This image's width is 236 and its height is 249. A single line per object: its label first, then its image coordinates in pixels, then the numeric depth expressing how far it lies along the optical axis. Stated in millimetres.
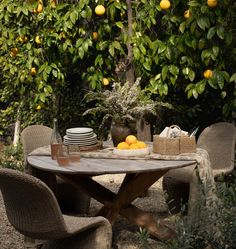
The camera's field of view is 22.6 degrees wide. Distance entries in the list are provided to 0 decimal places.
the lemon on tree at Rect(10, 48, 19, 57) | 5758
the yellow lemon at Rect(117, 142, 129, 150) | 3561
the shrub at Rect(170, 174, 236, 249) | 2918
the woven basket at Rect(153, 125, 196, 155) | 3531
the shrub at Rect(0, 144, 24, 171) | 6168
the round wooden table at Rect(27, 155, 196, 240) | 3186
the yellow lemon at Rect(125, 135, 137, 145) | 3575
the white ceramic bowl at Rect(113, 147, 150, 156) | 3518
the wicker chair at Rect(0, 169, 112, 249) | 2592
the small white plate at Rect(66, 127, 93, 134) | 3741
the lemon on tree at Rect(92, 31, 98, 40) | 5273
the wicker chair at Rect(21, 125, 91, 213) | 4352
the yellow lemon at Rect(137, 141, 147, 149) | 3562
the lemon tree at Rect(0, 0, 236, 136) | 4695
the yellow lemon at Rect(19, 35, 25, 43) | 5623
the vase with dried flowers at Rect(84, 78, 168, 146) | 3719
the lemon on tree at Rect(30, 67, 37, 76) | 5576
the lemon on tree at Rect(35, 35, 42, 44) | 5457
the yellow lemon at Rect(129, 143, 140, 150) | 3537
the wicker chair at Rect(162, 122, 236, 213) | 4277
